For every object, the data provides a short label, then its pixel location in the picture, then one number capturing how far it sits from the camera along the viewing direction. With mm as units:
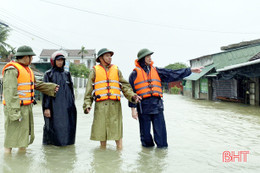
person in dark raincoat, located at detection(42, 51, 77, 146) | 4191
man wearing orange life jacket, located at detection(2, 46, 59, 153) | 3561
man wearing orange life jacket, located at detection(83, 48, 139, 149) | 4047
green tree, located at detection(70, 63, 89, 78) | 41875
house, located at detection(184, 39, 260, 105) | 14629
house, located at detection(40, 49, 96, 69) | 55653
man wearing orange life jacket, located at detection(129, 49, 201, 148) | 4258
